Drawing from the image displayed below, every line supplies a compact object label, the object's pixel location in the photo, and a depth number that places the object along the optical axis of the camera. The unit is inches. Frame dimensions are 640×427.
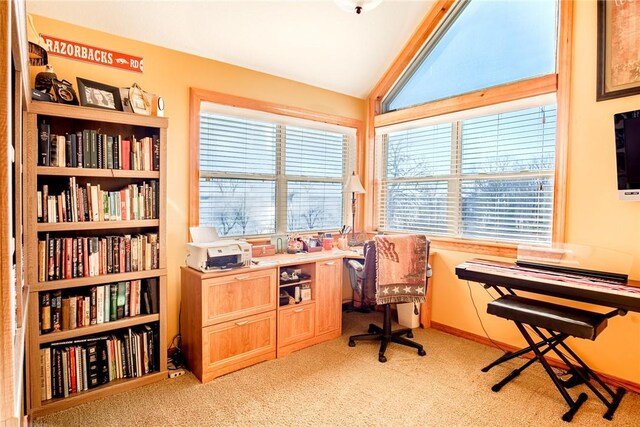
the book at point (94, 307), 92.0
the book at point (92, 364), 91.5
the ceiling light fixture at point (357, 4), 95.0
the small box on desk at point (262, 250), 129.3
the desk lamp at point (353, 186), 153.7
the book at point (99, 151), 92.2
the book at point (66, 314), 88.4
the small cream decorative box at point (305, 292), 124.0
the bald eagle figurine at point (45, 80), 86.0
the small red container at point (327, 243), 146.5
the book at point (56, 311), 86.8
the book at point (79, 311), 90.0
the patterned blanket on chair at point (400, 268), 114.4
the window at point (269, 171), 124.7
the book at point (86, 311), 90.7
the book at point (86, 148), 90.5
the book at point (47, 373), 85.6
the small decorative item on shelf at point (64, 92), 87.9
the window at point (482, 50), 116.0
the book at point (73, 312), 89.0
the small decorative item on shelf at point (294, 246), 136.7
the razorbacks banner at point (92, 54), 93.2
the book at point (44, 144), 84.5
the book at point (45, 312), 85.3
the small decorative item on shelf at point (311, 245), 140.4
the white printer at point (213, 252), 102.5
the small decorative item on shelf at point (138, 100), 97.5
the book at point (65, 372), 88.0
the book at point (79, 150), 89.8
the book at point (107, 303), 94.0
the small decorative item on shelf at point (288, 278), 122.6
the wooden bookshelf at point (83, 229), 81.4
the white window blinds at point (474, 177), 117.0
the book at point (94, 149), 91.4
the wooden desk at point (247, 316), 100.9
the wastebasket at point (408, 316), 140.6
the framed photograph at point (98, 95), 91.3
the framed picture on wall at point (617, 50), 94.9
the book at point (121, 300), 96.4
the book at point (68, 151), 88.4
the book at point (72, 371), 89.0
